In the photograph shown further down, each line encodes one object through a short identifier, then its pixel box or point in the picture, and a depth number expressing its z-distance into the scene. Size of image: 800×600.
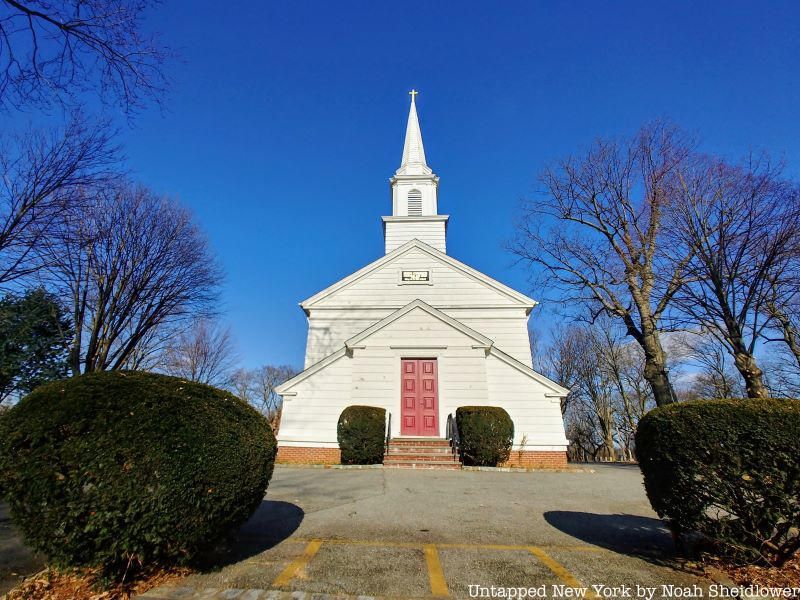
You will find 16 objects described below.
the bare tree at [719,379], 33.28
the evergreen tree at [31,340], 11.19
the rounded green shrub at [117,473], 3.02
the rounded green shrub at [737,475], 3.39
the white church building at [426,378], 13.12
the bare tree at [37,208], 9.76
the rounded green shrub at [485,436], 11.52
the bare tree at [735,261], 11.68
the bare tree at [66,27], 4.83
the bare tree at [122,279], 13.67
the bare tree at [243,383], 50.00
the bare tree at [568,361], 33.91
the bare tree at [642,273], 13.22
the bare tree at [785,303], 11.77
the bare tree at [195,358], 28.49
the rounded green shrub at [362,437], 11.59
